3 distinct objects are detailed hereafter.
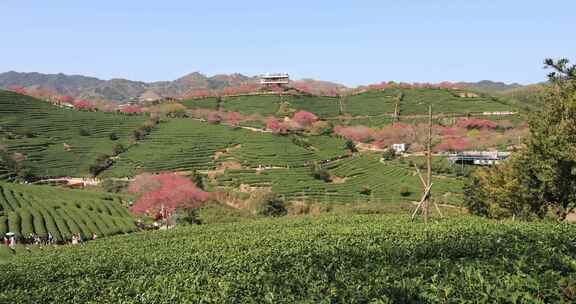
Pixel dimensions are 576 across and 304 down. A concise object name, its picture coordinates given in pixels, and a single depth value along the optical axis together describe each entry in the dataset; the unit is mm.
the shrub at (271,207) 44750
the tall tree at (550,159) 21016
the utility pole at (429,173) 23603
